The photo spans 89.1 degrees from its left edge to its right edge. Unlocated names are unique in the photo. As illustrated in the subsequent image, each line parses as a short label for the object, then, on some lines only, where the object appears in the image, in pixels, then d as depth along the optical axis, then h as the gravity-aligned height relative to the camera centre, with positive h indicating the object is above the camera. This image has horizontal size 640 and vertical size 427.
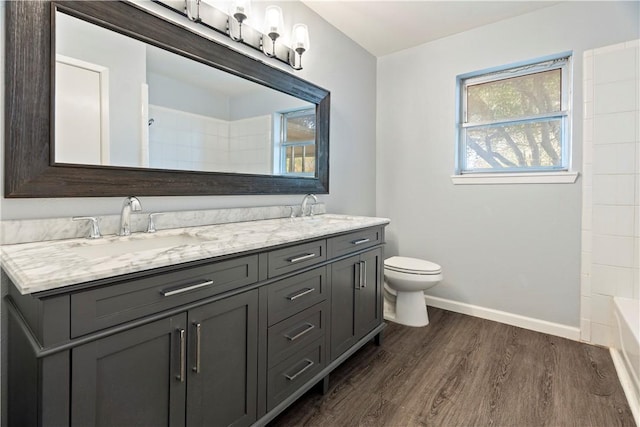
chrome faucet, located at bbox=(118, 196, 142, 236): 1.36 -0.03
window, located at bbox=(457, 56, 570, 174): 2.44 +0.73
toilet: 2.45 -0.59
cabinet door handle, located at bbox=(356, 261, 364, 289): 1.96 -0.40
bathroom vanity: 0.80 -0.38
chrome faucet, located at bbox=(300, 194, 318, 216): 2.31 +0.03
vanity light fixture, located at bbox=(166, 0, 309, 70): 1.65 +1.04
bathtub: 1.58 -0.75
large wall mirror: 1.16 +0.45
